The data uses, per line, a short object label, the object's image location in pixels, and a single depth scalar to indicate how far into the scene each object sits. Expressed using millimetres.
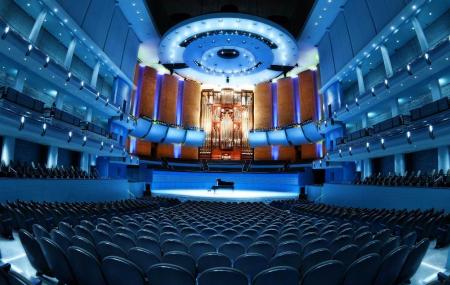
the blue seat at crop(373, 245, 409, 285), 2270
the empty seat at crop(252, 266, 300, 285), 1862
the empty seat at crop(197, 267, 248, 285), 1820
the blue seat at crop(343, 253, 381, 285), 2084
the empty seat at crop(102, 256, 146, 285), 1931
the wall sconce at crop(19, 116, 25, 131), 10031
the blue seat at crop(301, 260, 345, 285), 1952
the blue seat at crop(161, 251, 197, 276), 2379
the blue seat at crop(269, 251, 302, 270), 2426
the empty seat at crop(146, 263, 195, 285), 1836
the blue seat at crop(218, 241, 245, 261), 2936
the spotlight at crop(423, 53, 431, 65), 10703
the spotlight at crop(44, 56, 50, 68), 11888
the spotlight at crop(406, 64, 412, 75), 11917
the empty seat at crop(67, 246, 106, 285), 2088
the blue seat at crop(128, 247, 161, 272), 2326
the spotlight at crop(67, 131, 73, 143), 12891
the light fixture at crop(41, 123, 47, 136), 11288
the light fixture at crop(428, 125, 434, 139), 10047
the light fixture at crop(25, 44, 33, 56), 10694
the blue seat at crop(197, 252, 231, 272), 2428
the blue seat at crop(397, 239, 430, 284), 2572
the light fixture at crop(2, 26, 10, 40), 9384
